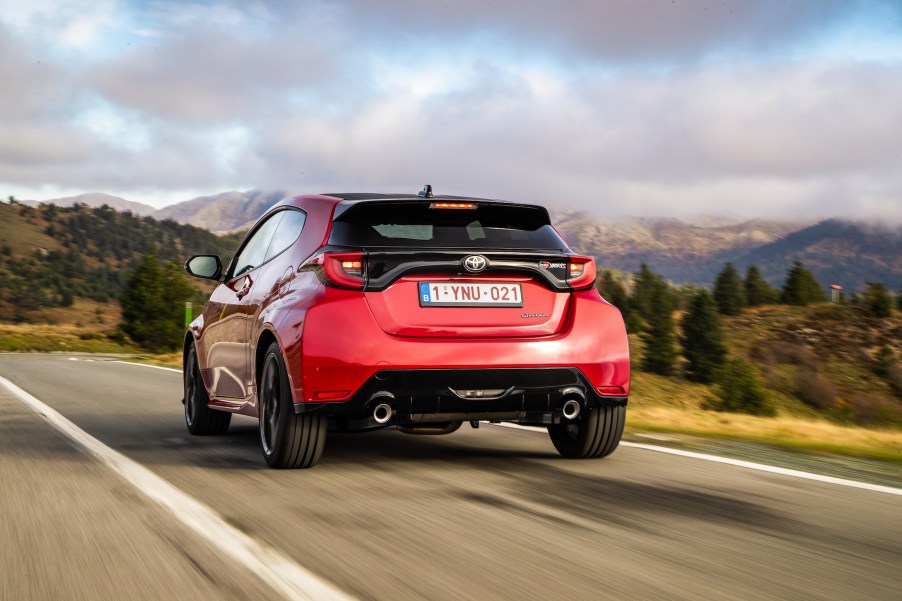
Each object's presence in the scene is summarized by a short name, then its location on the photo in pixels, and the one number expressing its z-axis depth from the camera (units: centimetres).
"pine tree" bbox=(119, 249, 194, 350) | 9694
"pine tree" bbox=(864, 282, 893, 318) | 13162
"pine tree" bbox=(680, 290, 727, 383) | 11319
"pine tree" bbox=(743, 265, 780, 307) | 14850
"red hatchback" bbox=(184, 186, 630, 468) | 600
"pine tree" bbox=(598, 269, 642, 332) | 13060
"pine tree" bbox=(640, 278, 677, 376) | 11538
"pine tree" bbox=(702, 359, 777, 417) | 8400
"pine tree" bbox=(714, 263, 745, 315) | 14338
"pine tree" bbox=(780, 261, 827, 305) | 14450
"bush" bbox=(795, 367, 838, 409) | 8869
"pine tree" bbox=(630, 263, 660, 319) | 13268
